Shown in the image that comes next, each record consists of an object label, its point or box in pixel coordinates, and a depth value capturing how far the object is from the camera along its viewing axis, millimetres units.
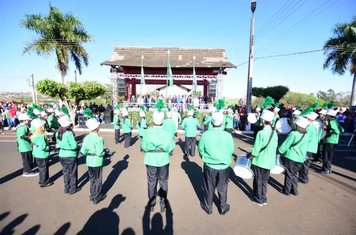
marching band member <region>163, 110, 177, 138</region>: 7090
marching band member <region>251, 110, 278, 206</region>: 3912
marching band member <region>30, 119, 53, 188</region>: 4711
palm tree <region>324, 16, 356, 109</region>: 18500
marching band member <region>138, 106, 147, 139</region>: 7592
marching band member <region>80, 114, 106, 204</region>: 3944
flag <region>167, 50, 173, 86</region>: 16516
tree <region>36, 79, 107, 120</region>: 13469
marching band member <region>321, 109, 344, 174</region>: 5948
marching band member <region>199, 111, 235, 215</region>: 3518
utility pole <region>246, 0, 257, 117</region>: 13571
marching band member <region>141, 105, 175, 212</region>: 3715
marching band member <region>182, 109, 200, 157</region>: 7222
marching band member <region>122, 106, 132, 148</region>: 8703
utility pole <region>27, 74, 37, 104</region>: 17594
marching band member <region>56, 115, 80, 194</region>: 4246
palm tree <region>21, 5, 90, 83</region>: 16703
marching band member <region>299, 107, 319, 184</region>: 4951
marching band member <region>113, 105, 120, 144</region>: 9023
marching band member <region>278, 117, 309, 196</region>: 4305
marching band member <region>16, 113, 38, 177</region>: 5313
